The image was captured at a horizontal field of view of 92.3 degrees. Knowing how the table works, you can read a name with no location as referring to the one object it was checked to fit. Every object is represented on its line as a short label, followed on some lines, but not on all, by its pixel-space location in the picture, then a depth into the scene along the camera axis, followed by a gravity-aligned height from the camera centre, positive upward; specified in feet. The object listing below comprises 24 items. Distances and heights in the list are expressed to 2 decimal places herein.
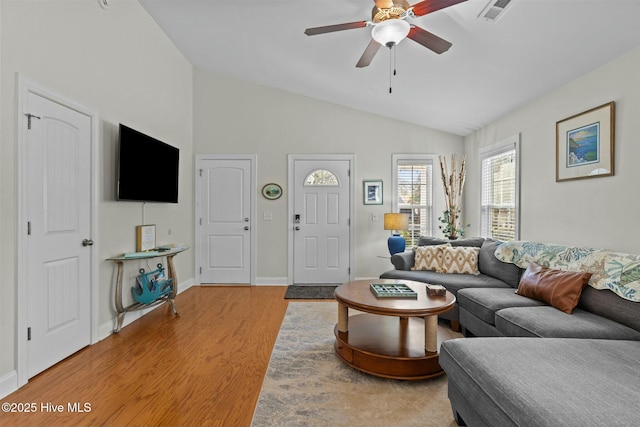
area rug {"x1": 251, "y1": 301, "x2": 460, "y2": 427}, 5.59 -3.76
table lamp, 14.49 -0.70
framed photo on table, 11.04 -1.00
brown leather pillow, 7.34 -1.85
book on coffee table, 7.83 -2.10
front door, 16.02 -0.49
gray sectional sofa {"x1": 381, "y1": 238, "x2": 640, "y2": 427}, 3.64 -2.26
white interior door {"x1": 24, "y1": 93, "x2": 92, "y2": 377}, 7.09 -0.53
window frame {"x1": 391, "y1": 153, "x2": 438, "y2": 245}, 16.12 +2.47
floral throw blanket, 6.63 -1.27
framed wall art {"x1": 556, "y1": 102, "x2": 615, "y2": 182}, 8.08 +1.98
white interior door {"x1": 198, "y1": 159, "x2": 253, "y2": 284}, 15.87 -0.78
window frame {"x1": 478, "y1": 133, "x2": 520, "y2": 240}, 11.80 +2.25
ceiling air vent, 7.04 +4.83
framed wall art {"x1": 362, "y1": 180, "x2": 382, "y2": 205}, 16.10 +1.00
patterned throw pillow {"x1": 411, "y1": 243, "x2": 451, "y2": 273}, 11.76 -1.76
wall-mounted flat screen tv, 9.70 +1.50
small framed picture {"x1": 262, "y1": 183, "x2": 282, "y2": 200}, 15.88 +1.05
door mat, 13.78 -3.78
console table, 9.62 -2.53
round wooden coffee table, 6.84 -3.21
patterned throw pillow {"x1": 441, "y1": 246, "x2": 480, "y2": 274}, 11.40 -1.79
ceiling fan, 6.13 +4.06
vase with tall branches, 14.98 +0.77
